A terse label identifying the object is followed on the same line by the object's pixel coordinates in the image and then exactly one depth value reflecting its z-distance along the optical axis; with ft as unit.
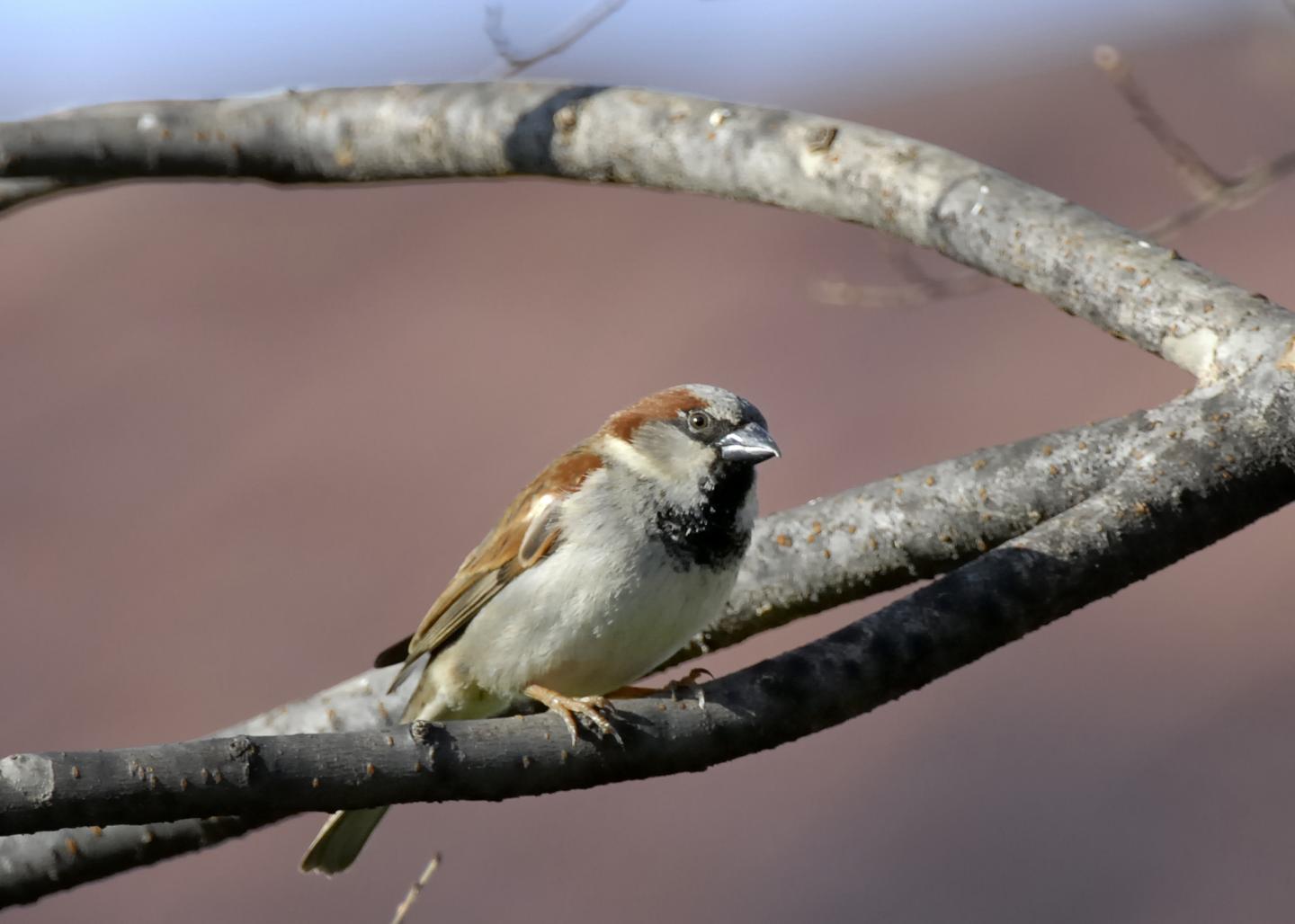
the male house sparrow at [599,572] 19.54
